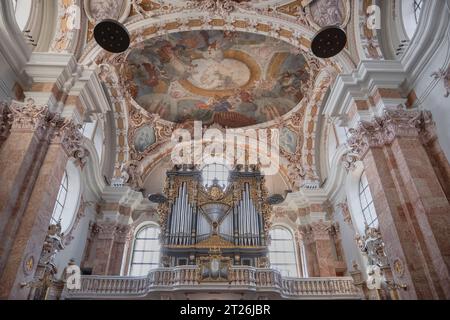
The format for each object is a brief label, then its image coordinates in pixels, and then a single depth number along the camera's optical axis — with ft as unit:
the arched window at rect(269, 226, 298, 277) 43.37
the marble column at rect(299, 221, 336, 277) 38.96
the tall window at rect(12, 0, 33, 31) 28.35
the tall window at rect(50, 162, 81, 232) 33.70
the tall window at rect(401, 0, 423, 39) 27.81
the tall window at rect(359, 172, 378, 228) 33.78
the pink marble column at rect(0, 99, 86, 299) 21.01
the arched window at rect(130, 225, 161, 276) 42.75
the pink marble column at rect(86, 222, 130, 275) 38.42
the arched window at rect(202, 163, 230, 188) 50.79
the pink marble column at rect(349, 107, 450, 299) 20.25
